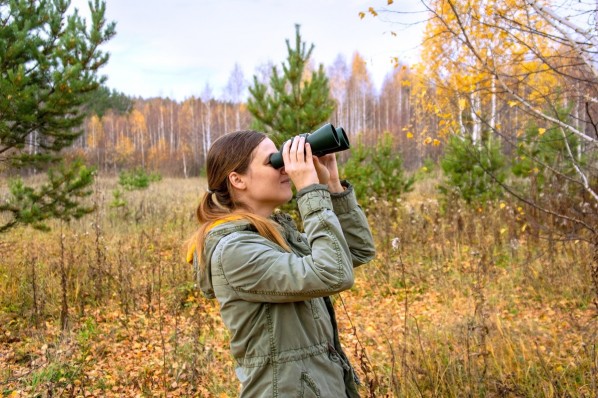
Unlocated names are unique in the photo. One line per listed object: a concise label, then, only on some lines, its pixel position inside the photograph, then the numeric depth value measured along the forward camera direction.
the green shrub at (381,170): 9.04
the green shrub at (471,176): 8.34
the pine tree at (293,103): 6.39
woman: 1.26
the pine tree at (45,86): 5.52
